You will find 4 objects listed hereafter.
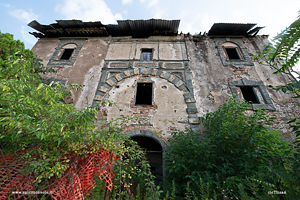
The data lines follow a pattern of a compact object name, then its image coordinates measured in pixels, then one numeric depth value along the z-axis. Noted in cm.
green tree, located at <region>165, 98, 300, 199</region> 318
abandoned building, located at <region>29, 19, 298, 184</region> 596
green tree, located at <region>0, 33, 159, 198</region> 261
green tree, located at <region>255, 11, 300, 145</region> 151
